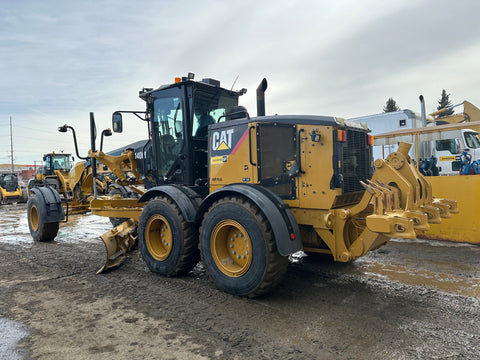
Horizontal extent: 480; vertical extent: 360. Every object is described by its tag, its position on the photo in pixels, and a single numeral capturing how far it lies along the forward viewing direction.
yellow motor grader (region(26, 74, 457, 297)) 3.85
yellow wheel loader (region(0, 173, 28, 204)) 20.80
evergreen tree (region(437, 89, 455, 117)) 48.59
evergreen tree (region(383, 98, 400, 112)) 48.81
